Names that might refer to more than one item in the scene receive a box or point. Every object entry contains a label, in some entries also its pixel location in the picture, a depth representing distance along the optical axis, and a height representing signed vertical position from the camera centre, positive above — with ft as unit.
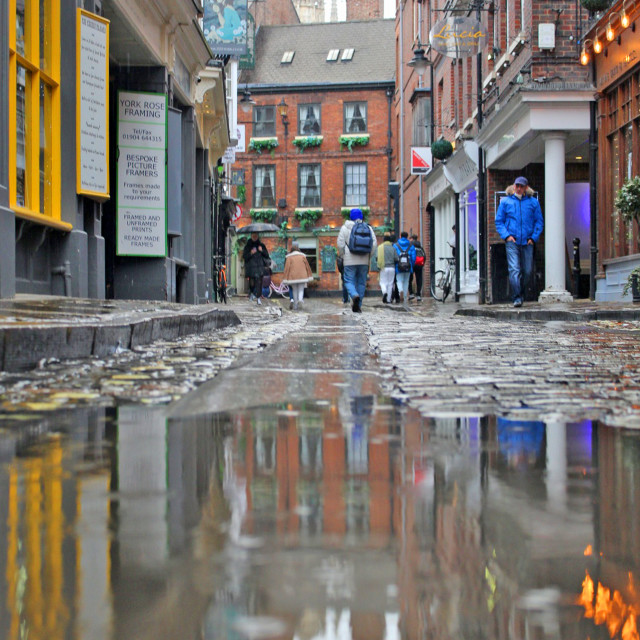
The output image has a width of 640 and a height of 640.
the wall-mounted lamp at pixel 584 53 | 60.59 +16.45
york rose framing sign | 42.32 +6.45
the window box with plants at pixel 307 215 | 166.20 +18.17
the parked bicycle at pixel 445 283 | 92.02 +3.87
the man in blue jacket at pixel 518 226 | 47.65 +4.66
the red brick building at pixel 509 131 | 62.18 +13.49
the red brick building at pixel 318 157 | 166.20 +27.88
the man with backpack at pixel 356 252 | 52.31 +3.84
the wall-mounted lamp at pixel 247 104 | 121.25 +27.06
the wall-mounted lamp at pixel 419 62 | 89.40 +23.47
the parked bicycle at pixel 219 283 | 76.01 +3.26
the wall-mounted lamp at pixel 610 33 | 55.66 +16.17
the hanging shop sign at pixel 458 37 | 71.97 +20.91
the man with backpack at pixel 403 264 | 77.51 +4.68
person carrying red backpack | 85.78 +5.38
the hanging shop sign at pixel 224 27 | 87.45 +26.55
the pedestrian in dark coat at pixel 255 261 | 81.00 +5.18
